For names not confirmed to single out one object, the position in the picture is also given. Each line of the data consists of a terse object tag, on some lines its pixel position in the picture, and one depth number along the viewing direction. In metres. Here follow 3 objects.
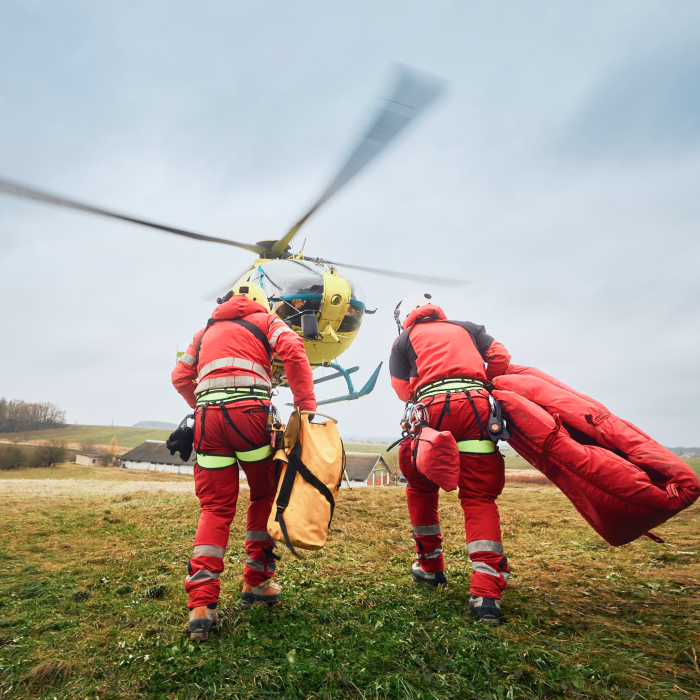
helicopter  6.77
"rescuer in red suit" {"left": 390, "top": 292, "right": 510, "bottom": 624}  3.25
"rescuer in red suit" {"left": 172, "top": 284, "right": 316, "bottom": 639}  3.39
